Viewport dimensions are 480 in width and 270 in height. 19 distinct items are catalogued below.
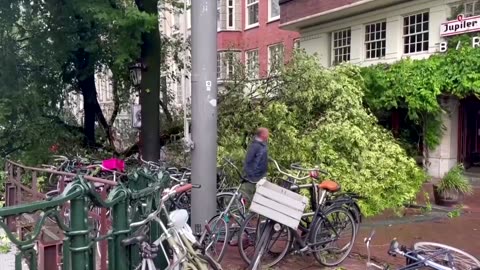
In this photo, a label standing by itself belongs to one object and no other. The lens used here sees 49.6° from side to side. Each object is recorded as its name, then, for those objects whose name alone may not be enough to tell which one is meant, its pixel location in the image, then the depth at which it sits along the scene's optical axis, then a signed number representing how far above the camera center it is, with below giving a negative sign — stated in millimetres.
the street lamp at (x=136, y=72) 11406 +633
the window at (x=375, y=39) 17438 +2016
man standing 6914 -870
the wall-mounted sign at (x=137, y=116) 11500 -343
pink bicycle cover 8820 -1097
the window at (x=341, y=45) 18859 +1992
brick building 25906 +3894
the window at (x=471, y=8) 14255 +2482
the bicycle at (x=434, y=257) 4092 -1284
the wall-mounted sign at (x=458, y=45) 13680 +1458
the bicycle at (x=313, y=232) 5855 -1577
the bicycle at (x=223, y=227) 6166 -1546
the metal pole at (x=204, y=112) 6609 -156
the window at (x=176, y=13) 14623 +2447
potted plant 11570 -2033
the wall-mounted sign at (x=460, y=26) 13719 +1972
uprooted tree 8766 -562
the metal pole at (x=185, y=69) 11442 +875
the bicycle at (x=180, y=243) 3951 -1093
